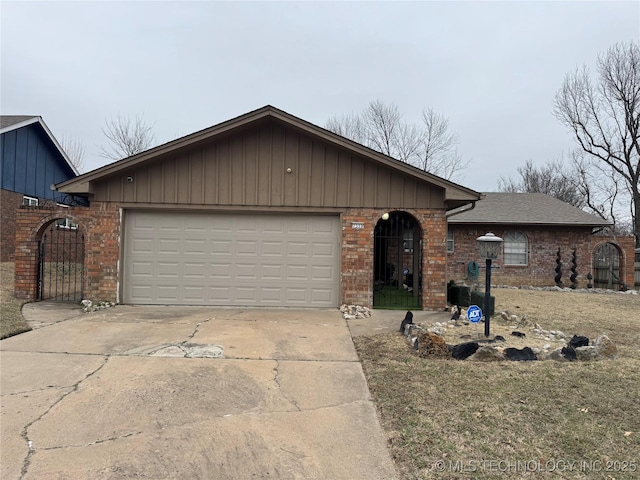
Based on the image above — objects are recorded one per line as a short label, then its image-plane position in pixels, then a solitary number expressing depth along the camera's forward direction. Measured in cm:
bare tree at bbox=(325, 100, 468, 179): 2700
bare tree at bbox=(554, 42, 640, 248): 2125
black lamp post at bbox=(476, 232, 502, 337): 655
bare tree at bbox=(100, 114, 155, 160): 2742
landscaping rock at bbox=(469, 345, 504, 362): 520
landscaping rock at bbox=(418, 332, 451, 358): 530
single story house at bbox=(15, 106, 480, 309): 878
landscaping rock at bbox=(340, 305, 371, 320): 813
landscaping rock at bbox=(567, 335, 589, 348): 563
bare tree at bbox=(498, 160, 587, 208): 3115
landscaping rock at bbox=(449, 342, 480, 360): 522
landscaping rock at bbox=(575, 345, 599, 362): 527
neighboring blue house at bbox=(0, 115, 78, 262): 1525
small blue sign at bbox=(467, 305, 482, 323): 595
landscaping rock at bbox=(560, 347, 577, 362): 523
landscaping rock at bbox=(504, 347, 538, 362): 521
